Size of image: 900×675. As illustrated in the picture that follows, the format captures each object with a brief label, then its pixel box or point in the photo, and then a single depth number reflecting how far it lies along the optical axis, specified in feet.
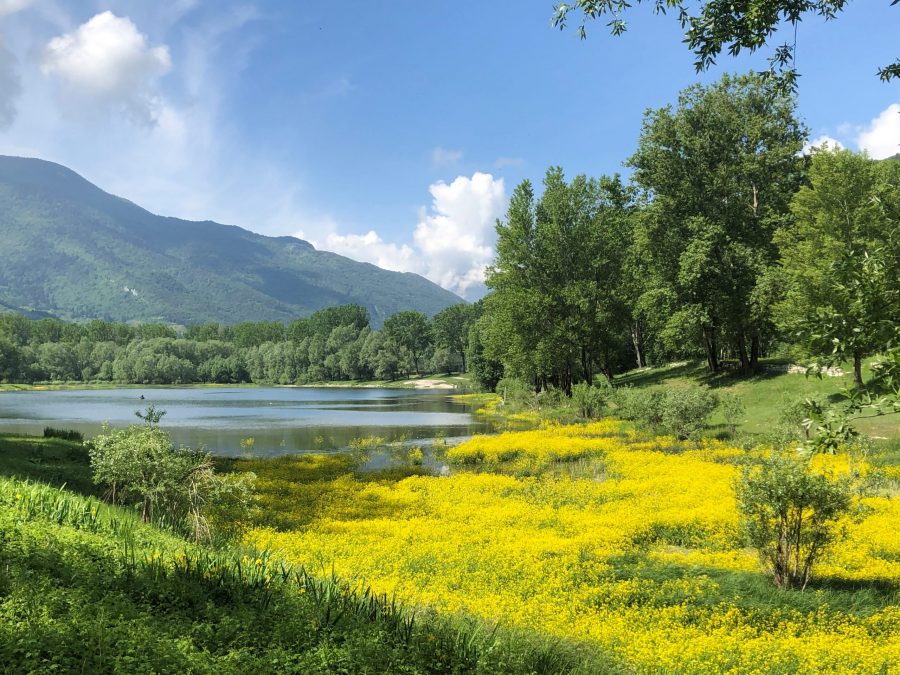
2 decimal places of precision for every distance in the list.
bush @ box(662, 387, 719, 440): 105.60
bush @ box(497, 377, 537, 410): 207.92
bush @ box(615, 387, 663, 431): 120.78
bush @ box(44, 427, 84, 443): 102.84
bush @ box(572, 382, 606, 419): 154.10
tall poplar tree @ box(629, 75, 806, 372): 157.07
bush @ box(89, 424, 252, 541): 49.85
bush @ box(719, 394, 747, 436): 110.83
